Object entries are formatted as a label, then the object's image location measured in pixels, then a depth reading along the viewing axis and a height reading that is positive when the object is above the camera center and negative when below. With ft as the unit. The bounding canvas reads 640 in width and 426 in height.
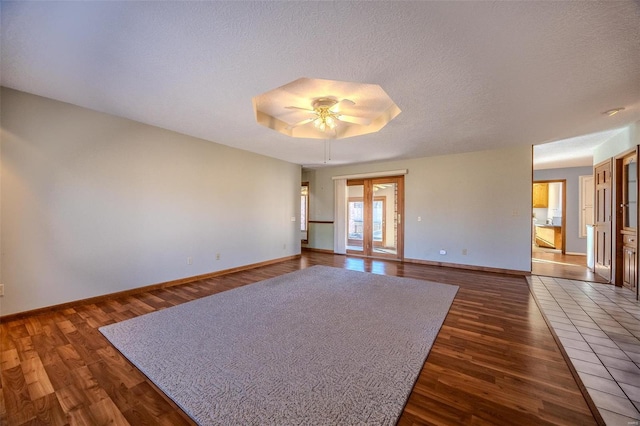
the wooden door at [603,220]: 13.58 -0.16
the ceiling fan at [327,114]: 9.95 +4.51
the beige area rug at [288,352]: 4.66 -3.66
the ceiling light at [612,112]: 9.62 +4.28
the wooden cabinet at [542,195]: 29.07 +2.60
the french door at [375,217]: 20.13 -0.16
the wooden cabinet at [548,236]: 24.98 -2.06
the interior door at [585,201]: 21.26 +1.43
